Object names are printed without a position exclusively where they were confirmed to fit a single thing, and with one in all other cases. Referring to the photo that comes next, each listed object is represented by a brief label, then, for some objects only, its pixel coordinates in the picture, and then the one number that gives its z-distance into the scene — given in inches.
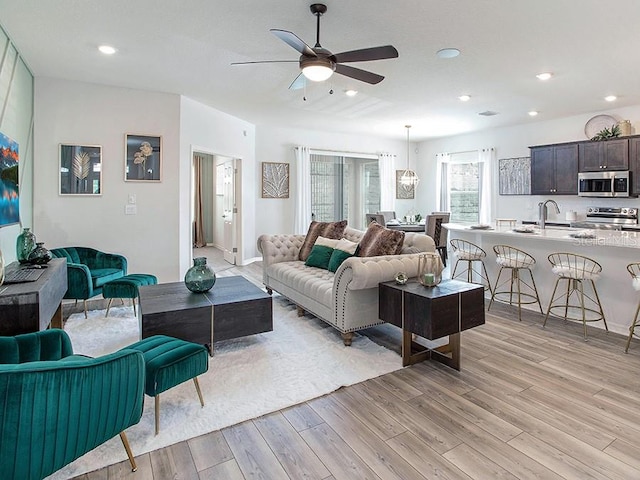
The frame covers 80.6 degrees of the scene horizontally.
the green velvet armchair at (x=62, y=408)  49.7
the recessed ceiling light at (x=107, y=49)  143.9
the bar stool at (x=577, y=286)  143.3
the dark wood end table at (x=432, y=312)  106.9
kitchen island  143.7
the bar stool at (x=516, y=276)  166.0
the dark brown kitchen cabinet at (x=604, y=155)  229.6
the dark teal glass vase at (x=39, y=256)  130.2
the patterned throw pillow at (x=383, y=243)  146.8
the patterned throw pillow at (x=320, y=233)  189.3
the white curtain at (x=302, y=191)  317.1
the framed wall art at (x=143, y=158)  197.2
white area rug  84.7
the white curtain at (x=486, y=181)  316.8
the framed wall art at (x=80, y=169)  184.7
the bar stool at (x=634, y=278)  124.9
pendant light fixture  331.6
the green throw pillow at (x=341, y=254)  160.6
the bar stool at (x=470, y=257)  187.0
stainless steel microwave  229.6
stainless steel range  231.8
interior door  299.9
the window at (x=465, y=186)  323.3
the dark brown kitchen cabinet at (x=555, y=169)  255.0
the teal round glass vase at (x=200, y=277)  133.6
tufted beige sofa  125.6
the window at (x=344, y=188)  349.7
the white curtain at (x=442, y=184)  360.5
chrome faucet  215.6
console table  91.5
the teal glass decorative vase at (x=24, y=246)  130.7
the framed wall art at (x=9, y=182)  129.5
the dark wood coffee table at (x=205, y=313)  114.7
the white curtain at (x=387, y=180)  365.4
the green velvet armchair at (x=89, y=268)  152.8
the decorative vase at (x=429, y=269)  117.9
